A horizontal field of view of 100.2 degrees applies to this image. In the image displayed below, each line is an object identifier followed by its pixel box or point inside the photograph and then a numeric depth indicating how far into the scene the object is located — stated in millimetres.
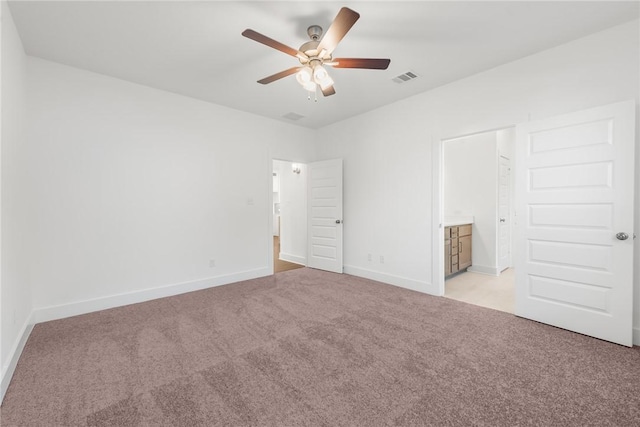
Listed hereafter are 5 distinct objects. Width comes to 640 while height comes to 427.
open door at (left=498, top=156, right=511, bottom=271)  5098
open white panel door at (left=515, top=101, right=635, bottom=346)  2424
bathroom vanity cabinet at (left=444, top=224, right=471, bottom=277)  4523
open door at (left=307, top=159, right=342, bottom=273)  5152
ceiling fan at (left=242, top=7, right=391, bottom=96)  2041
